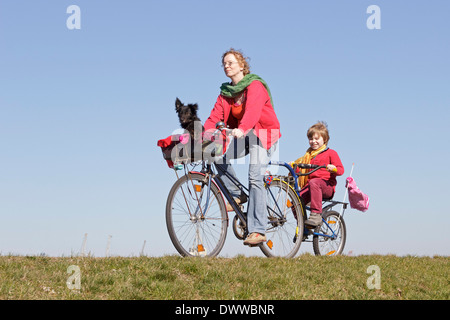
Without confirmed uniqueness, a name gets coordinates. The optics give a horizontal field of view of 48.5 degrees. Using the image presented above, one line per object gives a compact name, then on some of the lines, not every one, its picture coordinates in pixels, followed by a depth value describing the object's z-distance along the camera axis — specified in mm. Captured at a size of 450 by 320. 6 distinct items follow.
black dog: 6836
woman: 7469
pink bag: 9781
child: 8984
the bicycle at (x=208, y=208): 6888
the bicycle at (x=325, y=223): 9000
